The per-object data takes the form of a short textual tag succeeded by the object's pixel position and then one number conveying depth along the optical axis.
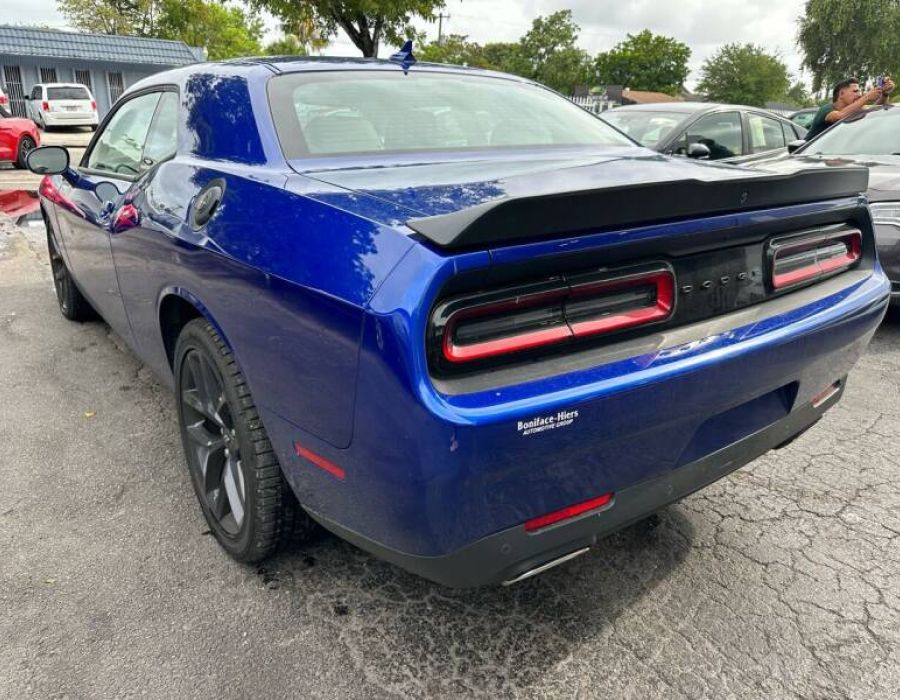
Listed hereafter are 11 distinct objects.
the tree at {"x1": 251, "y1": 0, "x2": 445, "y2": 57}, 15.20
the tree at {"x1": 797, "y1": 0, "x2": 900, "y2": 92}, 36.03
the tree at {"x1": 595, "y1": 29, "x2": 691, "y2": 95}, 75.94
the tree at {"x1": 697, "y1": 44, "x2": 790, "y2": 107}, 60.69
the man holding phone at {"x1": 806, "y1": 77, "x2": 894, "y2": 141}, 7.28
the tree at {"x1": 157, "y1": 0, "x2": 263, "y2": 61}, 35.62
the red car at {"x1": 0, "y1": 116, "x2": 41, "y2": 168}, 14.15
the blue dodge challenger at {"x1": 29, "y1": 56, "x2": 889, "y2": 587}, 1.43
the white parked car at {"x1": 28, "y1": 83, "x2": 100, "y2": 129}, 24.72
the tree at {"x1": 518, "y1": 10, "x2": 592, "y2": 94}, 76.50
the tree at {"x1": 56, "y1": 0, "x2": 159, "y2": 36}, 44.81
